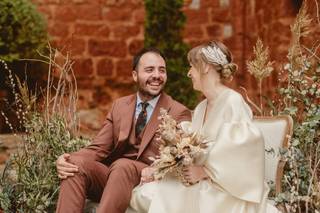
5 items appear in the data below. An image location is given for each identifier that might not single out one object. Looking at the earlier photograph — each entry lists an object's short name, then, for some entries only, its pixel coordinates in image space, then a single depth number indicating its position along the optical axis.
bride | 3.87
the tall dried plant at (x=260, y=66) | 4.93
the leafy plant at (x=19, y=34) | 7.89
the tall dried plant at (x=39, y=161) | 4.93
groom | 4.35
